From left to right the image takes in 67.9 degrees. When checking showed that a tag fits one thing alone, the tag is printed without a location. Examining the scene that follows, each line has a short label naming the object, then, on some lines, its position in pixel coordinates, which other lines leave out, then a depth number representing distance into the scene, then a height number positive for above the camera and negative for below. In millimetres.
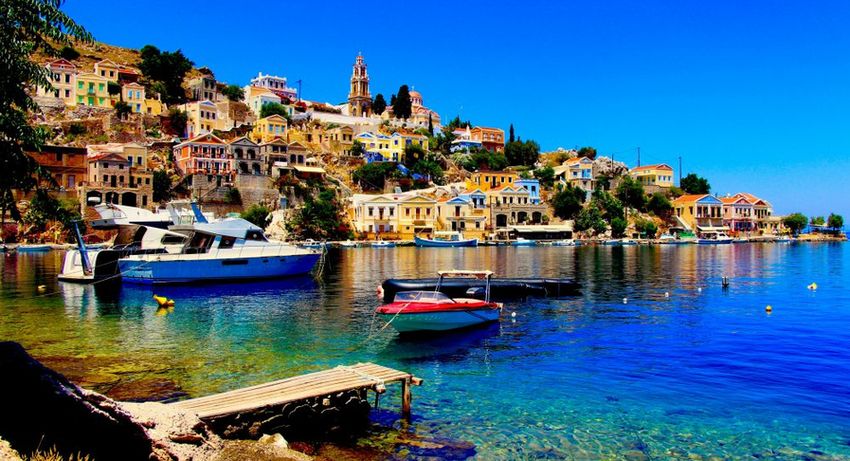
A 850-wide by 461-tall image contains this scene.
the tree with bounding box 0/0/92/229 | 8836 +2442
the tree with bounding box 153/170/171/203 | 87000 +7689
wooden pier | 12062 -3083
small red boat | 23047 -2630
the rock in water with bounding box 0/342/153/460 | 8383 -2418
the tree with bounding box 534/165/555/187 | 121750 +12368
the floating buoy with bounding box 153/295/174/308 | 31786 -3017
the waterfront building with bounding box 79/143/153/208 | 80394 +8223
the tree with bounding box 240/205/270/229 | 86562 +3671
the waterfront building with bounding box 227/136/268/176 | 94375 +12880
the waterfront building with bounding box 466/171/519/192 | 117125 +11423
